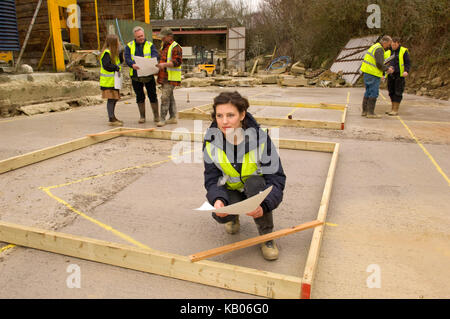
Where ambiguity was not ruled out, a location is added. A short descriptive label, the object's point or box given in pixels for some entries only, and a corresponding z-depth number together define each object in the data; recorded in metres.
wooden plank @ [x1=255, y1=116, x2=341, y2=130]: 6.90
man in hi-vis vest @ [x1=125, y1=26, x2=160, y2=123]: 6.56
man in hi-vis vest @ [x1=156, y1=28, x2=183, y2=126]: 6.65
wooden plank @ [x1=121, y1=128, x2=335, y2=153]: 5.34
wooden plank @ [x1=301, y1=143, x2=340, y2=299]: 2.01
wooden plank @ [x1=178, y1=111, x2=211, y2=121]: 7.76
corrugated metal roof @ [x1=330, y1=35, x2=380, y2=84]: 18.00
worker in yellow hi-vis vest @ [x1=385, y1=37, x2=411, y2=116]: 7.75
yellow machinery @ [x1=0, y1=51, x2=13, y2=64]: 12.15
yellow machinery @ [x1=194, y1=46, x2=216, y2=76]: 23.39
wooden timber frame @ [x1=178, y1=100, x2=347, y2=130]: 6.92
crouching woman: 2.44
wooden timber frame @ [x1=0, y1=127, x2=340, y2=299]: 2.07
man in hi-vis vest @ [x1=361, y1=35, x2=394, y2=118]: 7.46
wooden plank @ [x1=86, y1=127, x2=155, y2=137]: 5.84
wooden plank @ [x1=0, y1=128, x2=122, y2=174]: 4.39
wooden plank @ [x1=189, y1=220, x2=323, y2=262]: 2.27
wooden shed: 11.75
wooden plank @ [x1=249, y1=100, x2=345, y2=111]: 8.92
